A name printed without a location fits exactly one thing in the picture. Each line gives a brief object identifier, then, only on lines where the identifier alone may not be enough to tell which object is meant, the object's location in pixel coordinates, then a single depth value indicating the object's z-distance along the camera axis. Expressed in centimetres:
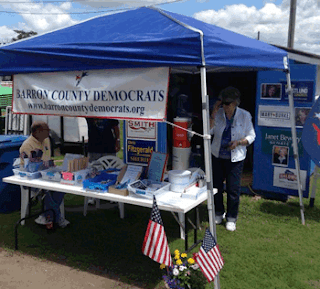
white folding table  303
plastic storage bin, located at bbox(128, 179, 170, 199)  319
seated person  415
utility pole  1234
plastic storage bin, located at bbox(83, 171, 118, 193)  341
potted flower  277
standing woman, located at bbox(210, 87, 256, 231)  410
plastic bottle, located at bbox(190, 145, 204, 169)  411
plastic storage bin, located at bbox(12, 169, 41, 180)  382
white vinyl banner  302
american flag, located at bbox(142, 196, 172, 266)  280
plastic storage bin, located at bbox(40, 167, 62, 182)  374
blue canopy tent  283
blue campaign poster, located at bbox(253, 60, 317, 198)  515
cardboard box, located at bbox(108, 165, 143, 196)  331
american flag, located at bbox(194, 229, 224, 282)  269
